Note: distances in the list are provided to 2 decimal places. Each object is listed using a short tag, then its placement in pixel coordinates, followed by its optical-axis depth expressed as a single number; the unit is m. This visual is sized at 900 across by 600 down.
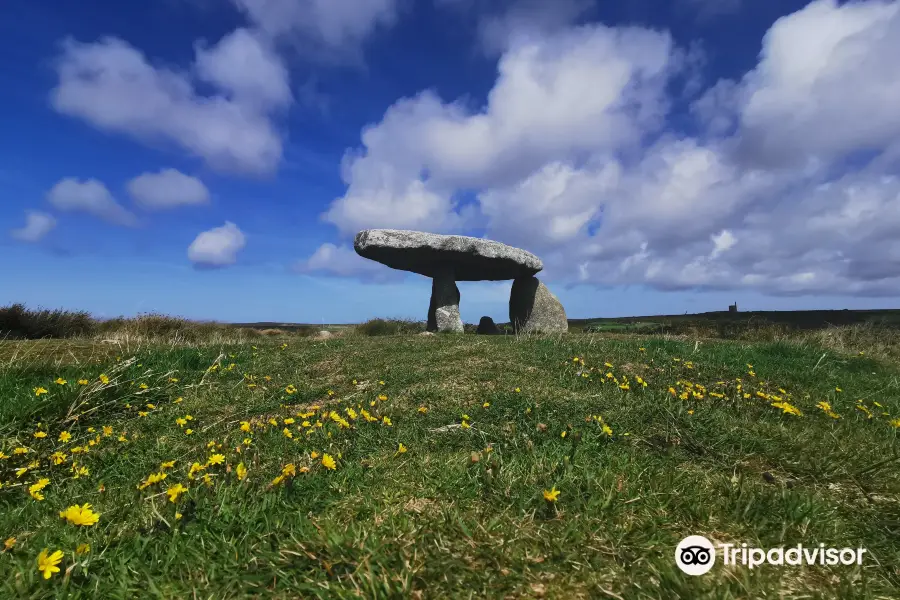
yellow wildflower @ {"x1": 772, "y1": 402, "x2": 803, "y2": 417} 4.98
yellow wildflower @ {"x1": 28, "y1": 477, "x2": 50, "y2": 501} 3.39
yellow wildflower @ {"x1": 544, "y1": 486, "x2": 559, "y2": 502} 2.81
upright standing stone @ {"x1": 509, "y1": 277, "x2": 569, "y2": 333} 17.48
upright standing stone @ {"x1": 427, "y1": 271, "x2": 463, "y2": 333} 16.52
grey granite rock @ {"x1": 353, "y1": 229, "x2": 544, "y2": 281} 15.47
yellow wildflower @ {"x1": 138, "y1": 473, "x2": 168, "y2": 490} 3.26
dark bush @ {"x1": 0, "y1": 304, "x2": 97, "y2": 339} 14.79
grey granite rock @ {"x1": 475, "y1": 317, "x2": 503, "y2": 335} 18.59
